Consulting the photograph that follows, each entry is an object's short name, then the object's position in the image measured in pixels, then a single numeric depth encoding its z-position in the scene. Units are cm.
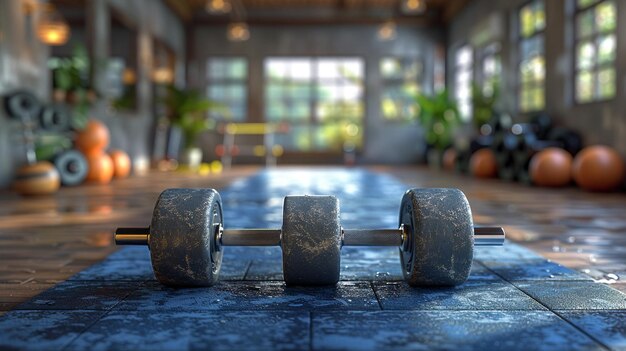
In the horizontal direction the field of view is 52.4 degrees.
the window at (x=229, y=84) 1227
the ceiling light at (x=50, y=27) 602
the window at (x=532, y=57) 757
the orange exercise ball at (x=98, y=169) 664
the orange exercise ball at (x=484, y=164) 774
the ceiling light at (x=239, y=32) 1071
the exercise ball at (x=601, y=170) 545
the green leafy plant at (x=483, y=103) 873
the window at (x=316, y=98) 1223
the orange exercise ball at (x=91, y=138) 653
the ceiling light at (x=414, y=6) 986
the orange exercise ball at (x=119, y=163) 733
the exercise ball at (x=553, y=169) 605
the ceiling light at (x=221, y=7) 1101
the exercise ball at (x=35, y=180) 504
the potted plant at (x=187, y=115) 984
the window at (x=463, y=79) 1068
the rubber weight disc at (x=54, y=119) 580
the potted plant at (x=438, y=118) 1021
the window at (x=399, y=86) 1227
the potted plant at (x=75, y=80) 659
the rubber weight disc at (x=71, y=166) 596
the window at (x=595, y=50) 592
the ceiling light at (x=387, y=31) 1092
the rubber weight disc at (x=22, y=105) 543
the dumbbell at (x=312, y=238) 165
